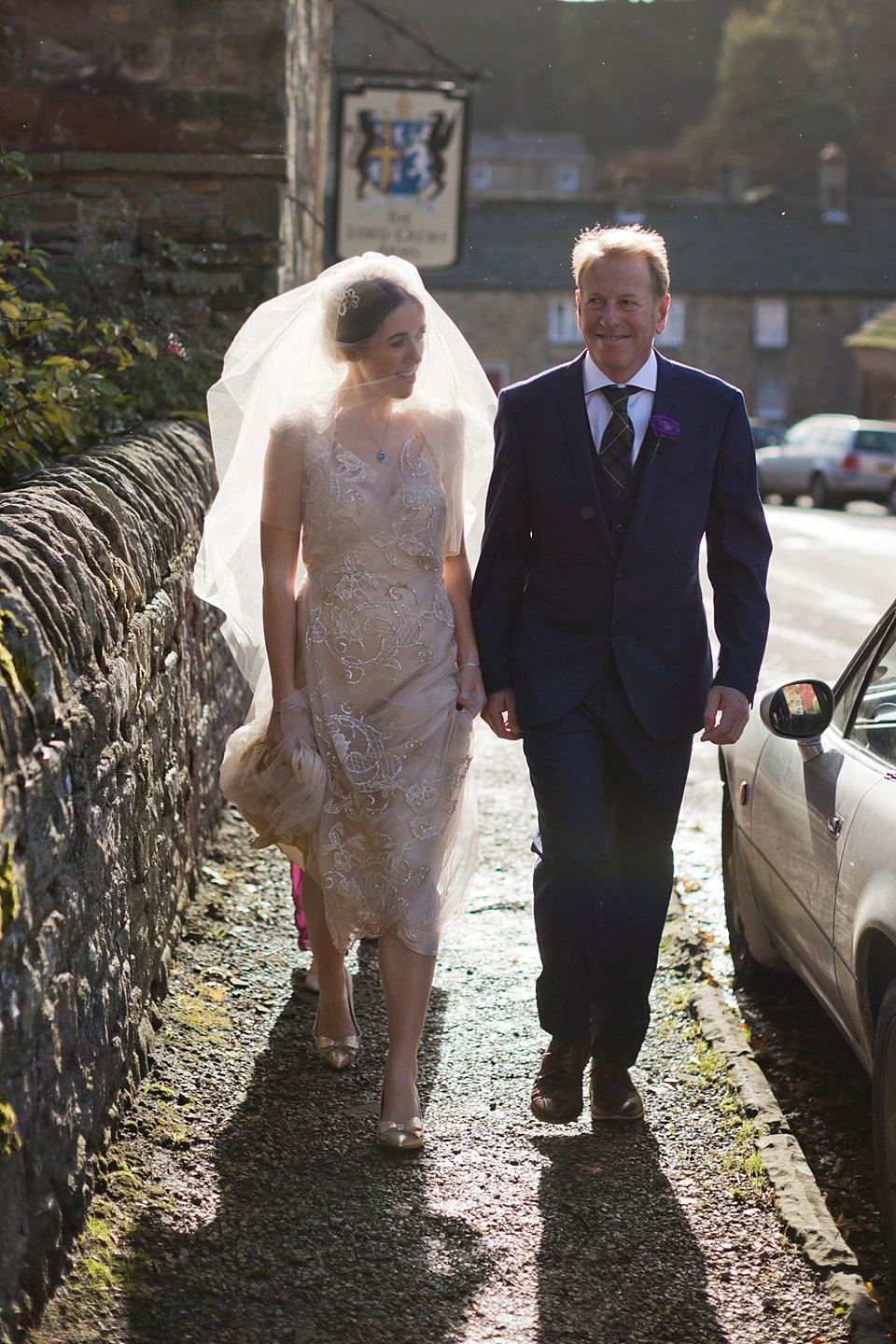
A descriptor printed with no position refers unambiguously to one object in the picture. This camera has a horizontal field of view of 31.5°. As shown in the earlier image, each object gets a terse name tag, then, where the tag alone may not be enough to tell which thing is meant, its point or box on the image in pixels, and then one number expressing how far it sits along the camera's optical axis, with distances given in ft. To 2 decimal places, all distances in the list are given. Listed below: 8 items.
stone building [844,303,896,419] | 132.05
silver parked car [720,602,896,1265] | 11.32
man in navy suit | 13.14
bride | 13.29
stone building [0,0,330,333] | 30.76
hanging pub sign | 43.29
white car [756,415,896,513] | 110.01
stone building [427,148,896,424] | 172.35
